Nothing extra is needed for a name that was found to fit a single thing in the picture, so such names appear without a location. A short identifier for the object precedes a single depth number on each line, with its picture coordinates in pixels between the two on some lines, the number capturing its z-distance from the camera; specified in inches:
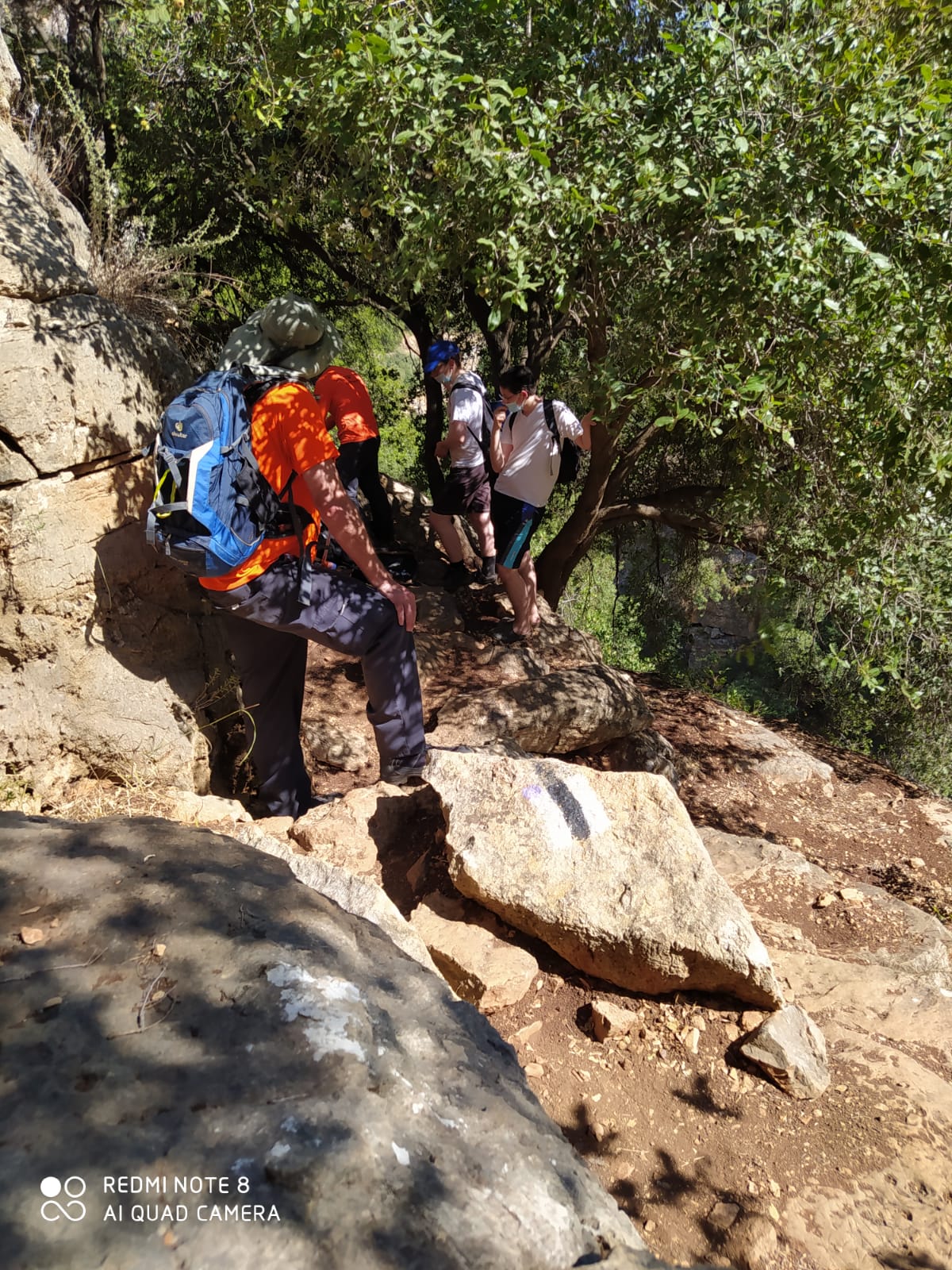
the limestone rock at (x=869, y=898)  142.3
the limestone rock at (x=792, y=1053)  104.3
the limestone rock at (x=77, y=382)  129.7
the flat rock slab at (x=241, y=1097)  50.6
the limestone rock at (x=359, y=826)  129.0
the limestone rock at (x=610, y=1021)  111.3
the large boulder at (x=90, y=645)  131.5
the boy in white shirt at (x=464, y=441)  225.9
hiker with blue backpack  114.8
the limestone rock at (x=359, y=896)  99.5
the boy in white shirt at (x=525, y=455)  211.0
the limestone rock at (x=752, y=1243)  83.6
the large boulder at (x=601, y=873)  114.1
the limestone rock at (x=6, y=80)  143.4
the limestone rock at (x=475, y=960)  114.7
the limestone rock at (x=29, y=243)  130.3
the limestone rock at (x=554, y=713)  194.1
